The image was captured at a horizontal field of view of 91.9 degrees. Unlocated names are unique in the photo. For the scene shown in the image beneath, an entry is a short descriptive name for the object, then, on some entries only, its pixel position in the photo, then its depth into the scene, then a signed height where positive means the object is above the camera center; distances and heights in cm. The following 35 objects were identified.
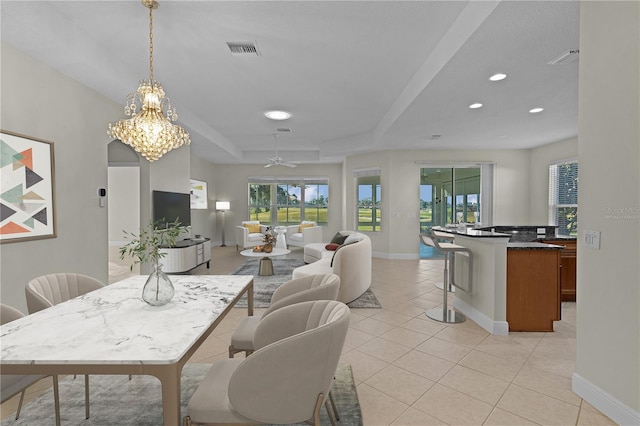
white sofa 388 -80
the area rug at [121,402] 182 -125
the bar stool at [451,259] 404 -66
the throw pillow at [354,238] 463 -47
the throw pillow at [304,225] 861 -48
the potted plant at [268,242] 550 -62
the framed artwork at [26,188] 245 +16
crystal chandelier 244 +64
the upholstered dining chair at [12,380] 148 -86
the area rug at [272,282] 400 -120
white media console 521 -85
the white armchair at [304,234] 818 -71
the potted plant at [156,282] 165 -40
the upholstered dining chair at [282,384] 119 -69
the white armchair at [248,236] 784 -73
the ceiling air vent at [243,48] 294 +156
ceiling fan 656 +100
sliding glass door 766 +40
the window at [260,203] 984 +15
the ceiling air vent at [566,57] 271 +137
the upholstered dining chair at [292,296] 191 -58
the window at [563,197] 624 +24
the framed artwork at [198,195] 801 +35
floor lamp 920 +7
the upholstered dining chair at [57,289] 182 -54
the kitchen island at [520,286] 311 -79
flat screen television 505 +1
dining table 109 -53
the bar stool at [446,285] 341 -87
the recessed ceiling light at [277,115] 510 +156
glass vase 165 -45
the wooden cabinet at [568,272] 406 -84
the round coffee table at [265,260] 541 -94
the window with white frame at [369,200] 789 +21
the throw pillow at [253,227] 840 -53
